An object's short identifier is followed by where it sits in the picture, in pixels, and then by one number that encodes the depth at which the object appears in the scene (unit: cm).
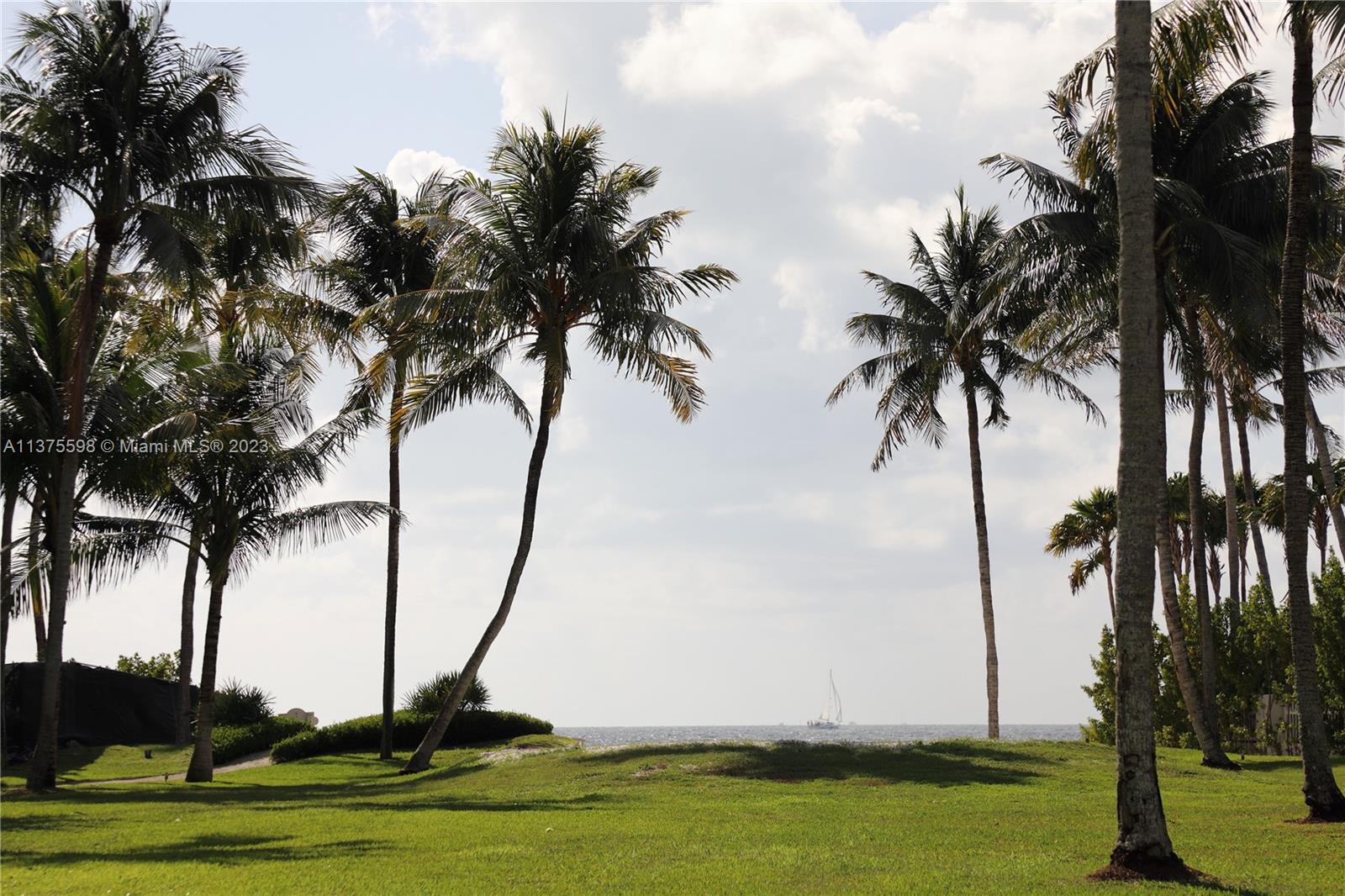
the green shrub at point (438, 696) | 3316
